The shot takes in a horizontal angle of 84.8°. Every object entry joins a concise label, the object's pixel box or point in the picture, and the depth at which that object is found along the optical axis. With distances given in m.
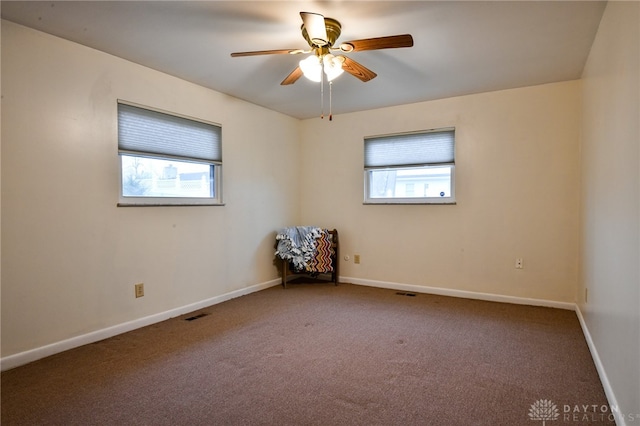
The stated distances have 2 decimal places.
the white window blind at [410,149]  4.04
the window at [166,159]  2.97
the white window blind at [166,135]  2.95
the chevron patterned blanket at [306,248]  4.31
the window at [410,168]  4.06
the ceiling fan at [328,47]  2.00
